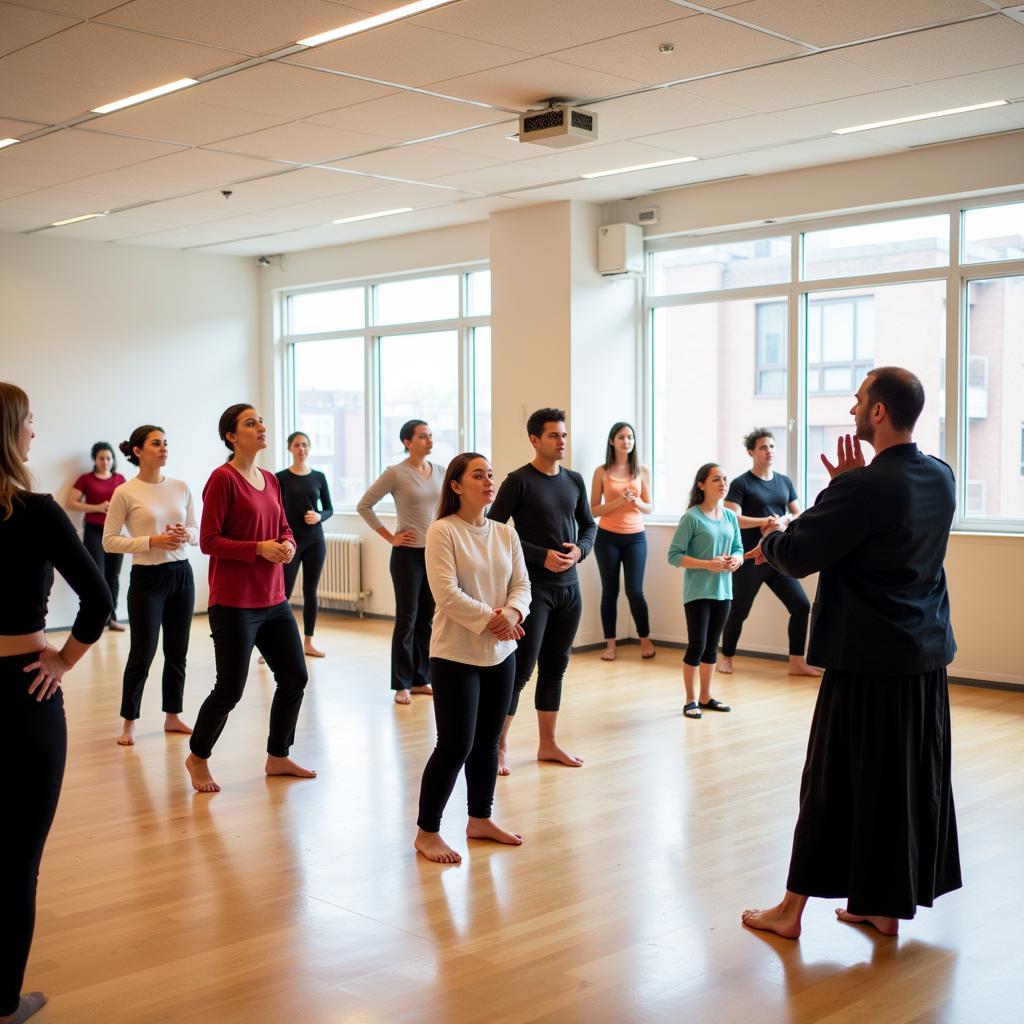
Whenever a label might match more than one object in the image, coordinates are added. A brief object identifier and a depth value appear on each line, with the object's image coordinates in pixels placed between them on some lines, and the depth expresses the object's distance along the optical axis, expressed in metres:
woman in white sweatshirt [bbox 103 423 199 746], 6.11
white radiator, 11.34
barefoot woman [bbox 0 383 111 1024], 2.97
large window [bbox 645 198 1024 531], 7.80
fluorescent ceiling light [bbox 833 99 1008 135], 6.61
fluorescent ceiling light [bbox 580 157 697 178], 7.85
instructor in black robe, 3.51
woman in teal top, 6.80
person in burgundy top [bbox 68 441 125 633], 10.34
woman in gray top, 7.29
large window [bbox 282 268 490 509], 10.73
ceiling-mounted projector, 6.28
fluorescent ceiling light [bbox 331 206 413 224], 9.55
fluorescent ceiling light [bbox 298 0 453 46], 4.89
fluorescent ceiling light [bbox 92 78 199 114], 5.99
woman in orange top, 8.90
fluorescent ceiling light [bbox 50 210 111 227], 9.66
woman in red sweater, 5.13
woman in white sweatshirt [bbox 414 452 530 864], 4.27
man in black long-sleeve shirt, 5.30
